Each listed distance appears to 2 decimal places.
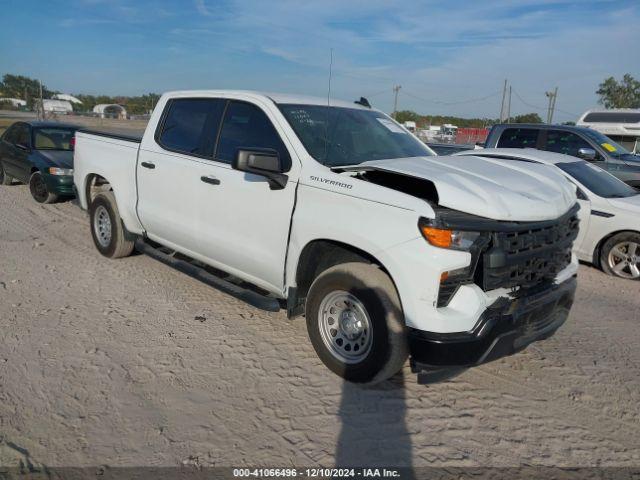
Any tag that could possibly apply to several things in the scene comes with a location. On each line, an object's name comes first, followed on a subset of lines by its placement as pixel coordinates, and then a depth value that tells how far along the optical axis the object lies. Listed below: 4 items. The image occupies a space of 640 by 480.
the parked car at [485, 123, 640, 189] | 8.89
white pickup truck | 3.04
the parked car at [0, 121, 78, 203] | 9.23
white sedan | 6.45
